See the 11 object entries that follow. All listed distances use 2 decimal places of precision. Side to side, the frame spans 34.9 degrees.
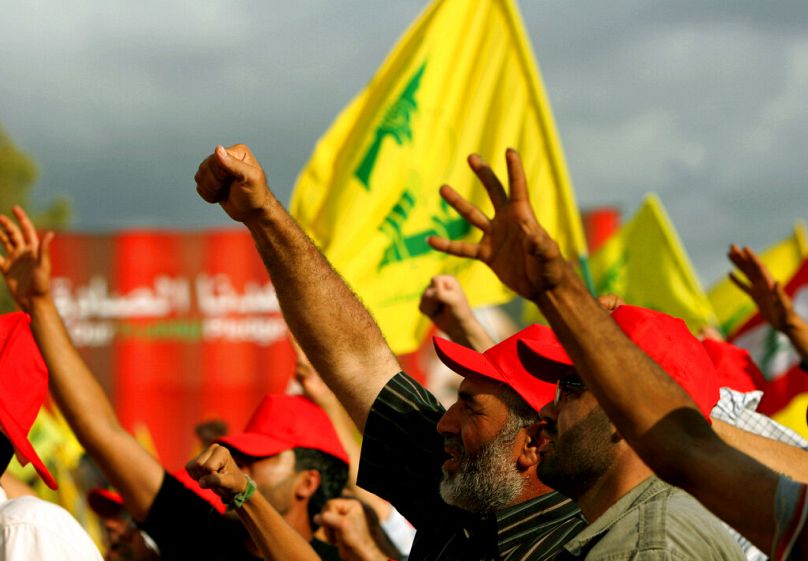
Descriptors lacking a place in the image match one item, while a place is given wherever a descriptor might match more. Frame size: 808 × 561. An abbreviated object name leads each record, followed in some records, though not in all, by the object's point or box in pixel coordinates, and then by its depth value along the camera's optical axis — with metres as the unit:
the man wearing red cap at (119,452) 4.07
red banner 20.08
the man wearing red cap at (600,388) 1.98
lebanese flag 7.42
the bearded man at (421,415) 3.09
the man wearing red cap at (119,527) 5.71
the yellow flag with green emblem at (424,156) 6.21
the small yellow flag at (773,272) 11.51
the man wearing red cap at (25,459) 2.88
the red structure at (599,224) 19.94
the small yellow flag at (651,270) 8.91
